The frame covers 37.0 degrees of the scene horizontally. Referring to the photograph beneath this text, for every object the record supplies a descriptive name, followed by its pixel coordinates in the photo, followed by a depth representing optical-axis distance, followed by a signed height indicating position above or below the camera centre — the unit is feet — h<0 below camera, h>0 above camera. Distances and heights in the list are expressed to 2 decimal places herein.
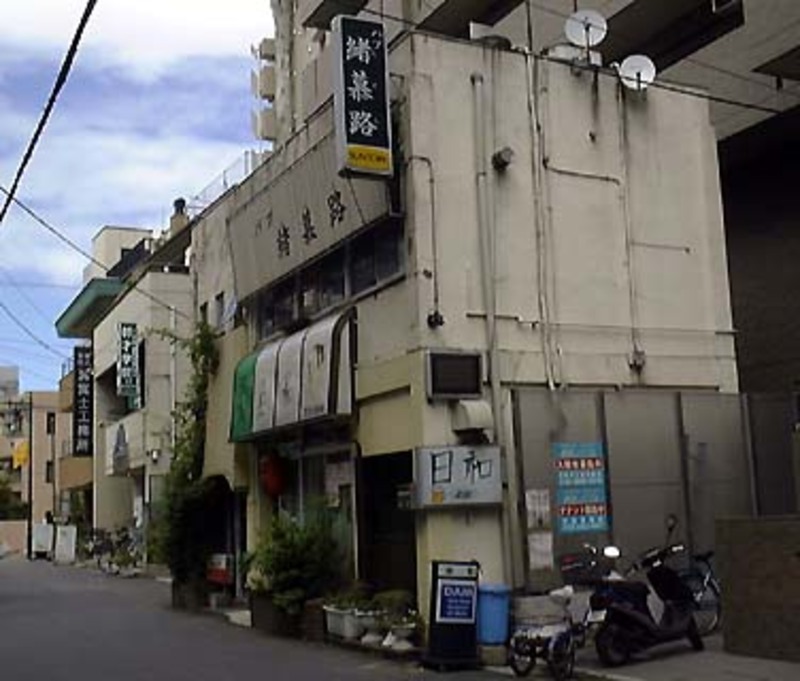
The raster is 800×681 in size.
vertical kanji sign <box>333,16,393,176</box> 49.78 +18.16
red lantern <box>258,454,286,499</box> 67.51 +3.48
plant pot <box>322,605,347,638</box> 52.49 -3.73
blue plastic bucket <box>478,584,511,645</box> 46.16 -3.31
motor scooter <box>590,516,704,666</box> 42.01 -3.38
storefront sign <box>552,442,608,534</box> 50.90 +1.70
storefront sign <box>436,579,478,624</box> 45.44 -2.65
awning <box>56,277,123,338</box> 168.55 +34.26
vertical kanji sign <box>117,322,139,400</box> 131.95 +20.47
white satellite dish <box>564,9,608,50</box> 58.29 +24.05
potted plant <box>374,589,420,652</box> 48.55 -3.49
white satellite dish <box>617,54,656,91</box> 57.26 +21.38
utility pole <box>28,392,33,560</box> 230.89 +16.66
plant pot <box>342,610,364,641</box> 51.21 -3.93
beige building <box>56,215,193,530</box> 126.62 +19.59
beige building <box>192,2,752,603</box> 49.83 +11.09
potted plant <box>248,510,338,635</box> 56.65 -1.31
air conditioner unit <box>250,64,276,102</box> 182.09 +68.31
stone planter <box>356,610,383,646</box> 49.75 -3.85
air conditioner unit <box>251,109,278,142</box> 179.52 +61.69
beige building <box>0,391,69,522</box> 262.47 +22.81
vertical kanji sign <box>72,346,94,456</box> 168.94 +19.76
